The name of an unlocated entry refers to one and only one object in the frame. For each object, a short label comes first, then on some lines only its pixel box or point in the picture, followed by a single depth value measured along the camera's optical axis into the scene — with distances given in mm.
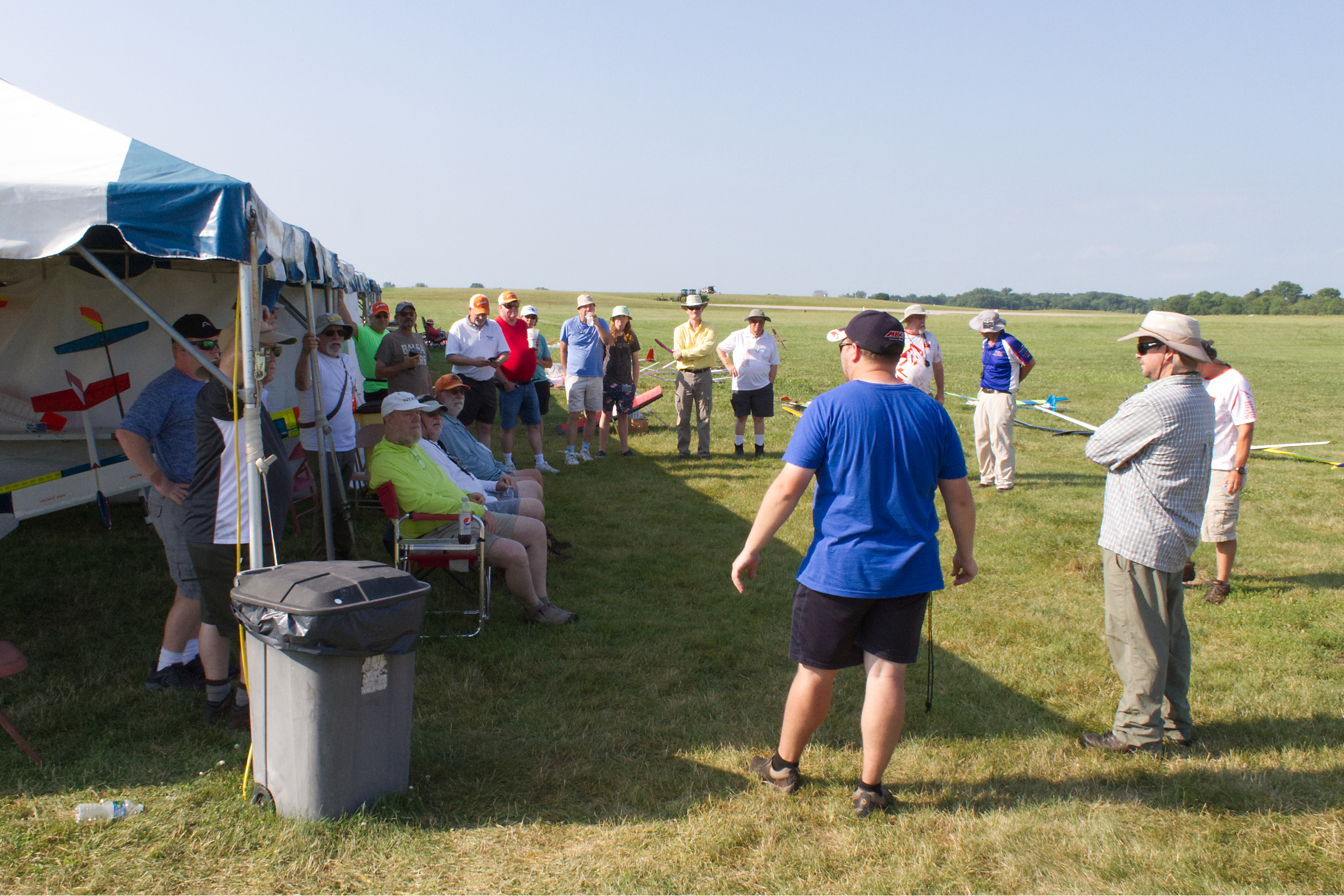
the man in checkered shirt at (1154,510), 3312
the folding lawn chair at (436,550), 4586
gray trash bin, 2707
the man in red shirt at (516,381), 8141
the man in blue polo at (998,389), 7551
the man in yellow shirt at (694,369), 9461
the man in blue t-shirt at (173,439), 3469
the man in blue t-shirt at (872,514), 2811
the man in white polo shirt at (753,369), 9383
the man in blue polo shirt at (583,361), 8859
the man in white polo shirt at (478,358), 7781
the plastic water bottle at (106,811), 2895
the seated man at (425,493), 4629
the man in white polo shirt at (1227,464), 5109
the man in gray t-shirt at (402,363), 7039
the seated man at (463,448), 5785
